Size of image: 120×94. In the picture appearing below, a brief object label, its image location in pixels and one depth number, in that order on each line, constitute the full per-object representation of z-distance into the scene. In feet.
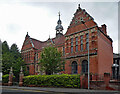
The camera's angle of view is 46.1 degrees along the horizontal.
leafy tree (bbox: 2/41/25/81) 118.19
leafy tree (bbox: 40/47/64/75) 80.74
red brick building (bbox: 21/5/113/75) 82.94
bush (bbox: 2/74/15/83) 106.21
